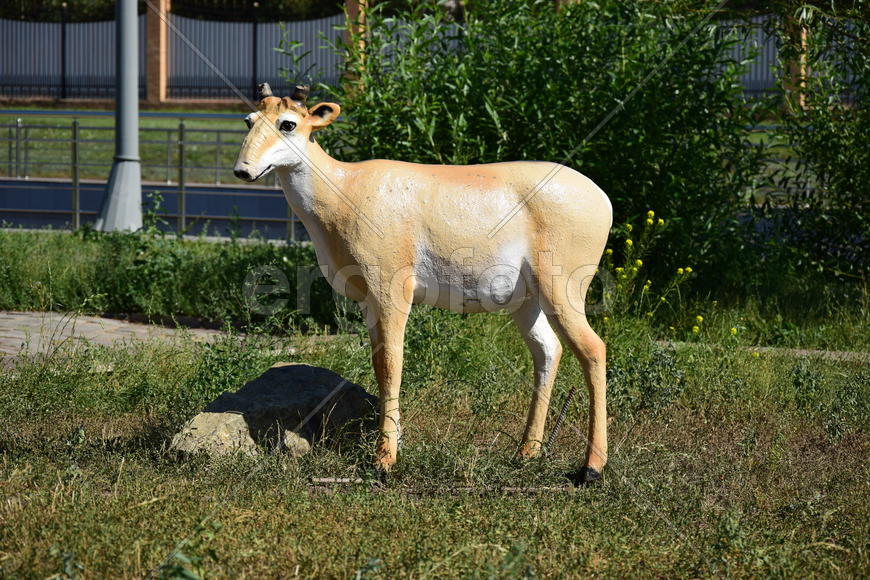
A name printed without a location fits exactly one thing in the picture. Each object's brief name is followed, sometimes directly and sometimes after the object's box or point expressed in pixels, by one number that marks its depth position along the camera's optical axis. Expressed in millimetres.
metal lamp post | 21922
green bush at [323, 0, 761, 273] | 16828
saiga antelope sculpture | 9633
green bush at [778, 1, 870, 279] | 18187
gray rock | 10102
